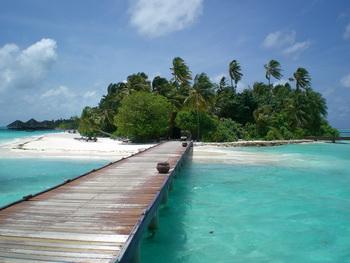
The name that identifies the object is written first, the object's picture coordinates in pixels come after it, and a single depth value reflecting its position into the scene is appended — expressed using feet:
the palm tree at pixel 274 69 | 178.70
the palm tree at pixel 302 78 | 155.12
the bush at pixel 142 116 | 93.06
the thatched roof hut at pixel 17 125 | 344.53
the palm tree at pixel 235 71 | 164.45
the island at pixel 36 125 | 328.78
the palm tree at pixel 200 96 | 102.42
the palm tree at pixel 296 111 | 124.36
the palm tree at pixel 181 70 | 137.28
